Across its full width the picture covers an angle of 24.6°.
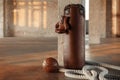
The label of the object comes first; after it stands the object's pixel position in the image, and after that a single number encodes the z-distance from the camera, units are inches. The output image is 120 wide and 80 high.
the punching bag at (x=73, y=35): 189.0
